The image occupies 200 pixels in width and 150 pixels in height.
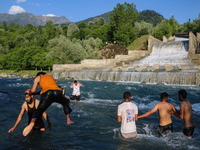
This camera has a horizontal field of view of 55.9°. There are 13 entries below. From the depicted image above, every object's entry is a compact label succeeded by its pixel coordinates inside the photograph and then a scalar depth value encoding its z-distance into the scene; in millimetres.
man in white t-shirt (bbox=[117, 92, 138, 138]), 5039
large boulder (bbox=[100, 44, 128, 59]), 53016
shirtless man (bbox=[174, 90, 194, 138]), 5645
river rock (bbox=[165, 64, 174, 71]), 27352
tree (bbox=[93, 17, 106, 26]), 121738
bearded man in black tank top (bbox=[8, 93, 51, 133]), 5758
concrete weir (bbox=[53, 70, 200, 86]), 22906
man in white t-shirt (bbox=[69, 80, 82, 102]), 12203
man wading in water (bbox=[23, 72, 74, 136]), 5407
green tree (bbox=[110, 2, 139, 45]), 60344
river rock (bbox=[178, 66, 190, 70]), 27269
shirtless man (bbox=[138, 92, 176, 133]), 5629
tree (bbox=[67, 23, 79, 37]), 97625
